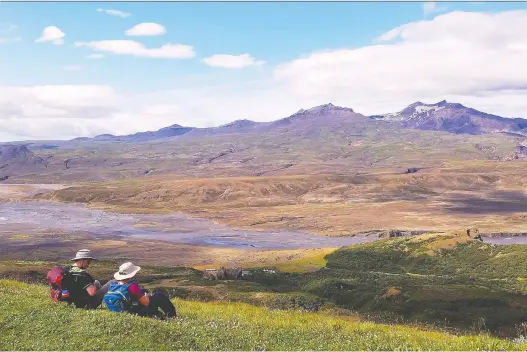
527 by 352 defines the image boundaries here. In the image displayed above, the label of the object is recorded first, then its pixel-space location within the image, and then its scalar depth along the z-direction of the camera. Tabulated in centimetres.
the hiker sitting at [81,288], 1593
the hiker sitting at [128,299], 1513
